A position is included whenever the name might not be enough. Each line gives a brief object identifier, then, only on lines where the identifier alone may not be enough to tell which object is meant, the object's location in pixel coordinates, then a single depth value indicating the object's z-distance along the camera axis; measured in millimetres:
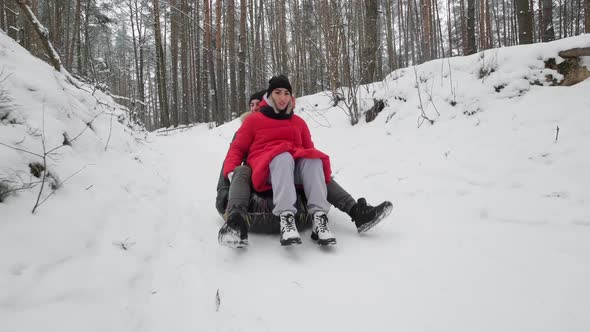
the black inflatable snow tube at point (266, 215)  2277
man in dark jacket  1971
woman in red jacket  2117
